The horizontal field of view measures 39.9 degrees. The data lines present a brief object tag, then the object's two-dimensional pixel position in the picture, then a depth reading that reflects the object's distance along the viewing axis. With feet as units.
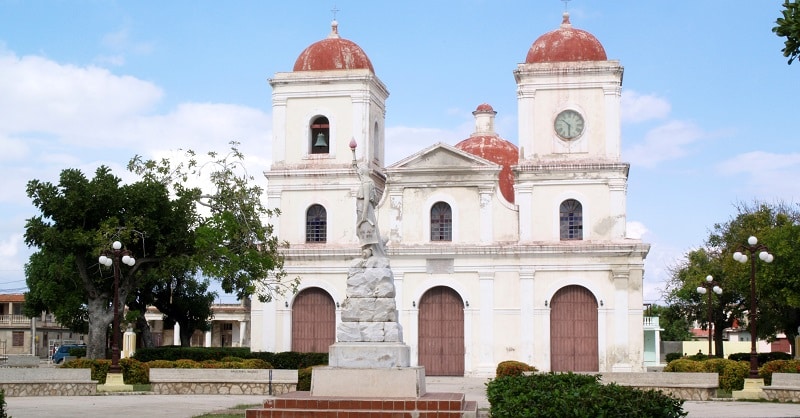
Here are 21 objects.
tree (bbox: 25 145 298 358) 115.65
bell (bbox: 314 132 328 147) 131.64
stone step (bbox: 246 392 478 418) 58.80
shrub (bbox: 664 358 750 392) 92.73
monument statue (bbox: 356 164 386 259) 65.82
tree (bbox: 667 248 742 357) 167.63
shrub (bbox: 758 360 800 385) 89.92
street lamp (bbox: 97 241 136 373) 93.45
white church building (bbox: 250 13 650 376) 123.44
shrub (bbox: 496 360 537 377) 101.75
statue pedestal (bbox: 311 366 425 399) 61.31
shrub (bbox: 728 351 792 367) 132.67
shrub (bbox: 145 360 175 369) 98.78
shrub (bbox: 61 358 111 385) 96.78
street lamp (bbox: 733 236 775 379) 88.22
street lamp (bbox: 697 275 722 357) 120.86
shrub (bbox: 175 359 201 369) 97.25
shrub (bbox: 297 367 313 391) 90.12
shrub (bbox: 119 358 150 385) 98.53
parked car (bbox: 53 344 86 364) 172.65
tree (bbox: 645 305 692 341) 247.91
